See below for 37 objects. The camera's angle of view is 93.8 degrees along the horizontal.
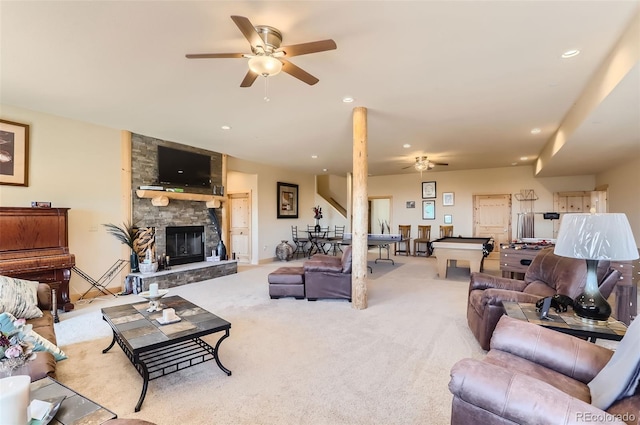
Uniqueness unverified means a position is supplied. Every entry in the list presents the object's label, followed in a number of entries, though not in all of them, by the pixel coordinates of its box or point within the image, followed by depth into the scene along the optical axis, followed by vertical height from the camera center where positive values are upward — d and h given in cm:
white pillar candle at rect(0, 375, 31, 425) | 112 -72
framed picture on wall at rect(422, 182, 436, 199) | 1016 +81
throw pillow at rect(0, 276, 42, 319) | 262 -78
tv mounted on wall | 598 +97
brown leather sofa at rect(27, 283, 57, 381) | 185 -98
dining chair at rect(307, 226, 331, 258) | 950 -82
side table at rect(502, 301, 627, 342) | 196 -77
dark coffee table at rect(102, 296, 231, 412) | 222 -95
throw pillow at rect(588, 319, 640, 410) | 112 -64
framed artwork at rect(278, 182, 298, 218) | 923 +42
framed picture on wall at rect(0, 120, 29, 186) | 410 +83
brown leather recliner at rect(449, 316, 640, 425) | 111 -76
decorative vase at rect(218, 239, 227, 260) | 694 -88
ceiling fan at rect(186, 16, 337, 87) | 231 +129
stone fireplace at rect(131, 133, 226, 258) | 566 +10
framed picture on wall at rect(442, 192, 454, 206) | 990 +51
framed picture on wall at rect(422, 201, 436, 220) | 1016 +12
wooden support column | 425 -1
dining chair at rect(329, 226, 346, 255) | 1001 -80
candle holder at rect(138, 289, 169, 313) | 287 -84
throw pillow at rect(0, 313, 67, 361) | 202 -93
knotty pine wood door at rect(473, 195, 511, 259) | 915 -14
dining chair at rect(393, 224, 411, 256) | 1017 -97
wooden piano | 381 -47
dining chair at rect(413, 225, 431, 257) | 985 -83
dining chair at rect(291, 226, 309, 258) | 966 -95
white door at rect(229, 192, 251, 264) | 858 -35
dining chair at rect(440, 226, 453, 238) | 980 -57
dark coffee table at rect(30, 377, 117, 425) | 132 -91
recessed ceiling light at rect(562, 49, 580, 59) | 276 +150
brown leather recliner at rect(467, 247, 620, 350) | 271 -77
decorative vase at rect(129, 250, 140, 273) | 545 -89
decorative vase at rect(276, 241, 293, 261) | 886 -113
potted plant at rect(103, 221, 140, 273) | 528 -40
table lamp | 188 -20
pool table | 593 -78
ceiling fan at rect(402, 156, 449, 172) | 732 +125
